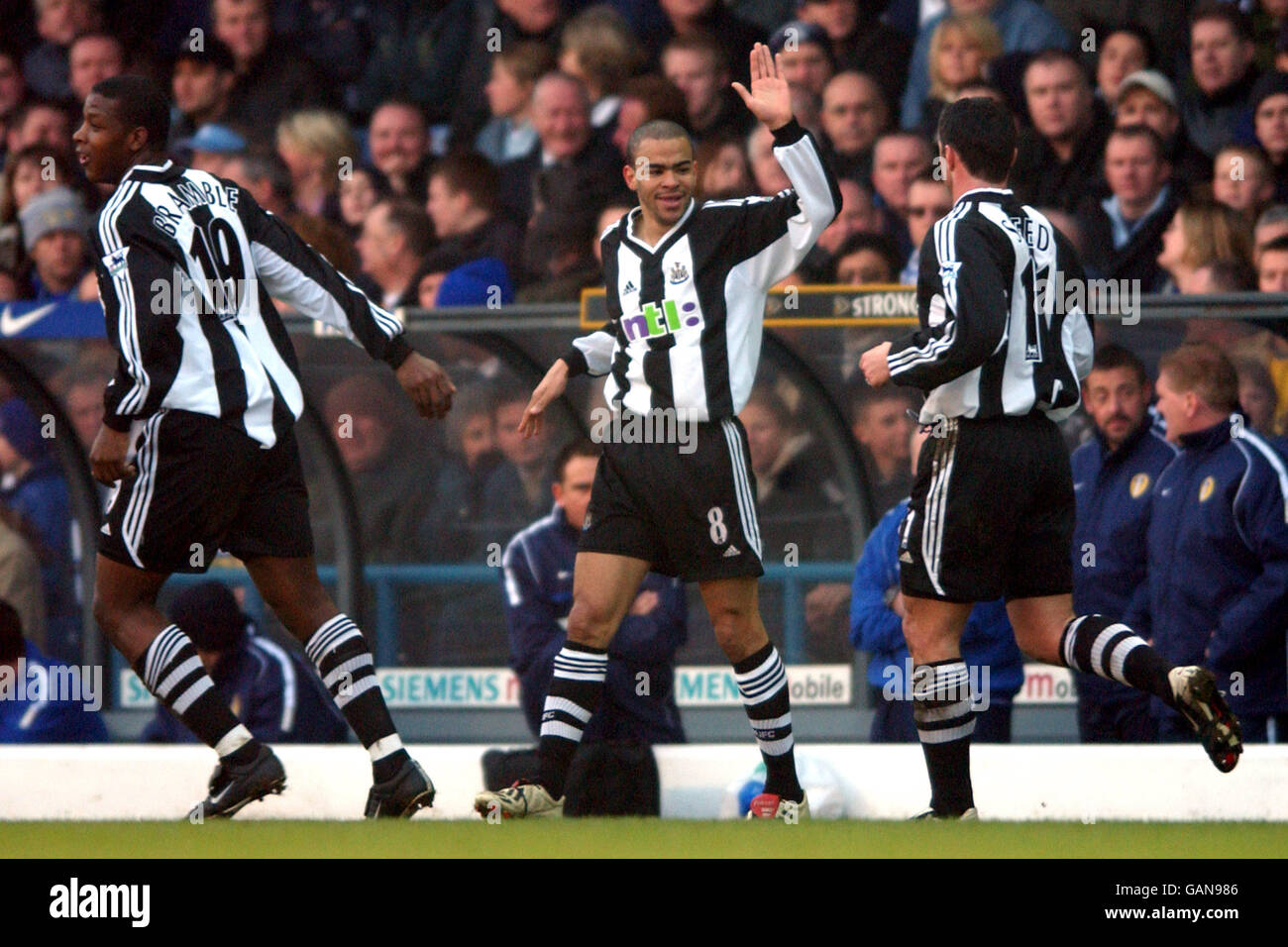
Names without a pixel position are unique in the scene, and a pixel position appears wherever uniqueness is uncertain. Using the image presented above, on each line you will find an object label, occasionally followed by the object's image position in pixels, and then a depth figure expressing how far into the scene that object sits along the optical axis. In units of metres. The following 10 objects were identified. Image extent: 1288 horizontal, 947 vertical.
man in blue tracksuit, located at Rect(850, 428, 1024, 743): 12.62
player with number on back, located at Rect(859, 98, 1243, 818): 9.46
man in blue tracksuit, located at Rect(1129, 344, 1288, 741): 12.54
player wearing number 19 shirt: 9.82
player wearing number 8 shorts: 10.12
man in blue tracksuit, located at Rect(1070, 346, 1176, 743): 13.31
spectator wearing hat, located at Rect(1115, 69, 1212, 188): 15.55
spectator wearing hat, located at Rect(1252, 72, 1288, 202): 15.04
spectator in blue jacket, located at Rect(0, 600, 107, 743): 14.35
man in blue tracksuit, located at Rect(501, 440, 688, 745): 12.89
